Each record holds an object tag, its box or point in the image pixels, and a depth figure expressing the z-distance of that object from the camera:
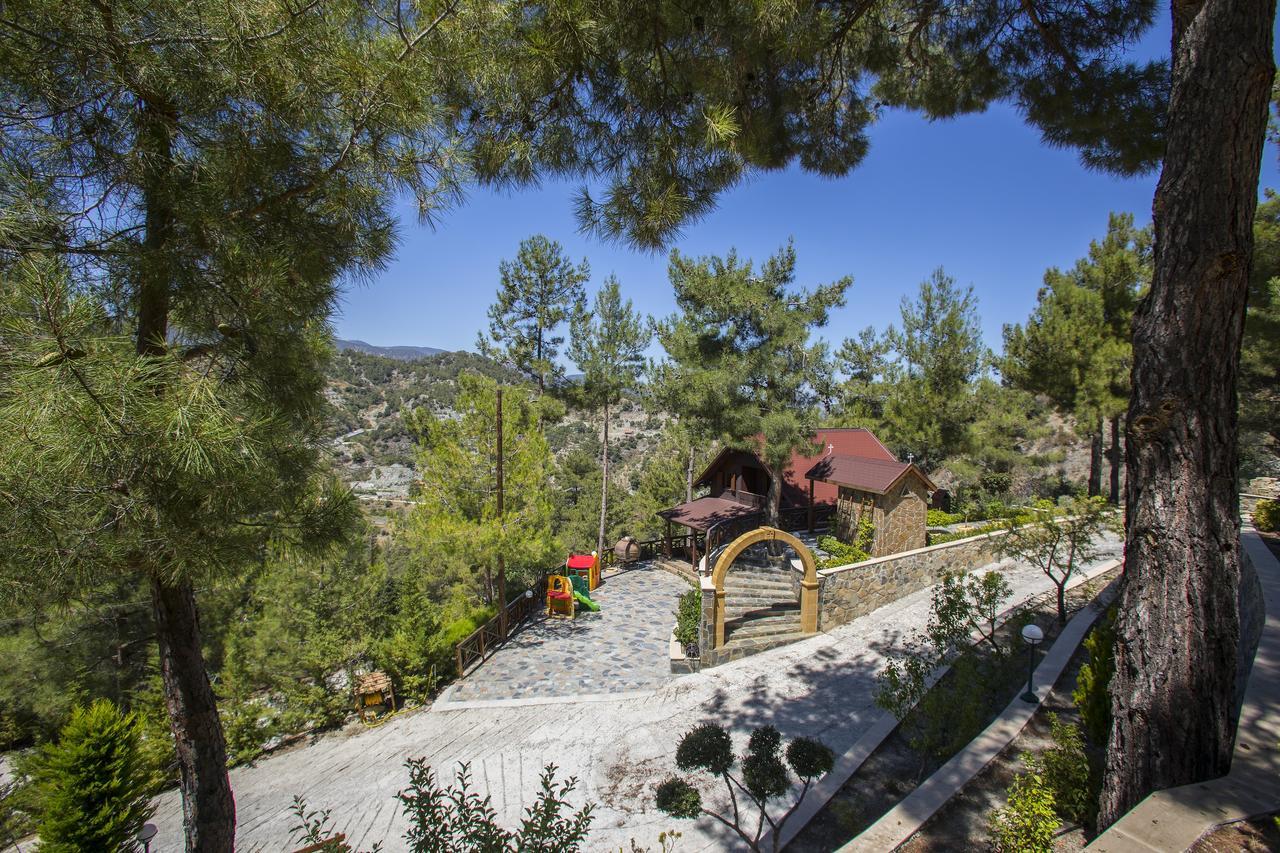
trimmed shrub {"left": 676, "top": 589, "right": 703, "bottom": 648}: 10.21
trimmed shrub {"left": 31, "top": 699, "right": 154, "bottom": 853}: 5.38
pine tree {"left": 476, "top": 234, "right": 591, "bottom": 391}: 18.12
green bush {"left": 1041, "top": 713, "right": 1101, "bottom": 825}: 3.53
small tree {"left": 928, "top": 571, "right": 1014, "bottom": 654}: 6.12
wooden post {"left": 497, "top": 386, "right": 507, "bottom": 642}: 11.89
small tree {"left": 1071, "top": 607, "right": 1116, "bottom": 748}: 4.12
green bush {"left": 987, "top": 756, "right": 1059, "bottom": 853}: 2.93
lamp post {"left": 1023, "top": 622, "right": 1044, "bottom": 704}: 5.50
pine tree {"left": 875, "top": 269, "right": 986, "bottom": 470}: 18.55
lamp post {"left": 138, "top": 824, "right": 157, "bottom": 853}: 5.54
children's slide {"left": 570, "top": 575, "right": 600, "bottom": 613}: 14.05
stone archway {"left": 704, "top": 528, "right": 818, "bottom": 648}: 10.26
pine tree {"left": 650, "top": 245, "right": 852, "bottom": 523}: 14.41
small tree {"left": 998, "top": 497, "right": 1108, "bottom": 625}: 8.20
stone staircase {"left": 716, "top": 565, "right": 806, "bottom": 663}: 10.03
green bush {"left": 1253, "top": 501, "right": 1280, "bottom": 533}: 11.05
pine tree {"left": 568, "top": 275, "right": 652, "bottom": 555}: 18.98
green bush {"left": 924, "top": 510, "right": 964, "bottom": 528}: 17.25
